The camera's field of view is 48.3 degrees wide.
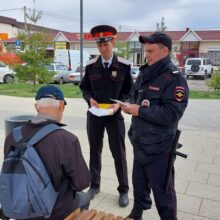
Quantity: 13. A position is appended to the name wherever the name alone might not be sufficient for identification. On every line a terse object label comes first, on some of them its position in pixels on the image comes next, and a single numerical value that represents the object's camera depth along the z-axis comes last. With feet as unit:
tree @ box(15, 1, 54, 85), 37.27
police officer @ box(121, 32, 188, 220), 6.49
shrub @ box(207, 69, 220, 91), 36.68
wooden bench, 5.67
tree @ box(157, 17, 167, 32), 98.02
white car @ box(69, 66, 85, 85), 51.92
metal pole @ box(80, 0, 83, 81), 33.89
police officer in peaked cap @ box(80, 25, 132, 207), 8.73
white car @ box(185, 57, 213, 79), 76.66
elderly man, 5.02
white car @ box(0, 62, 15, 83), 48.63
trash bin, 8.73
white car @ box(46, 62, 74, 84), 56.20
